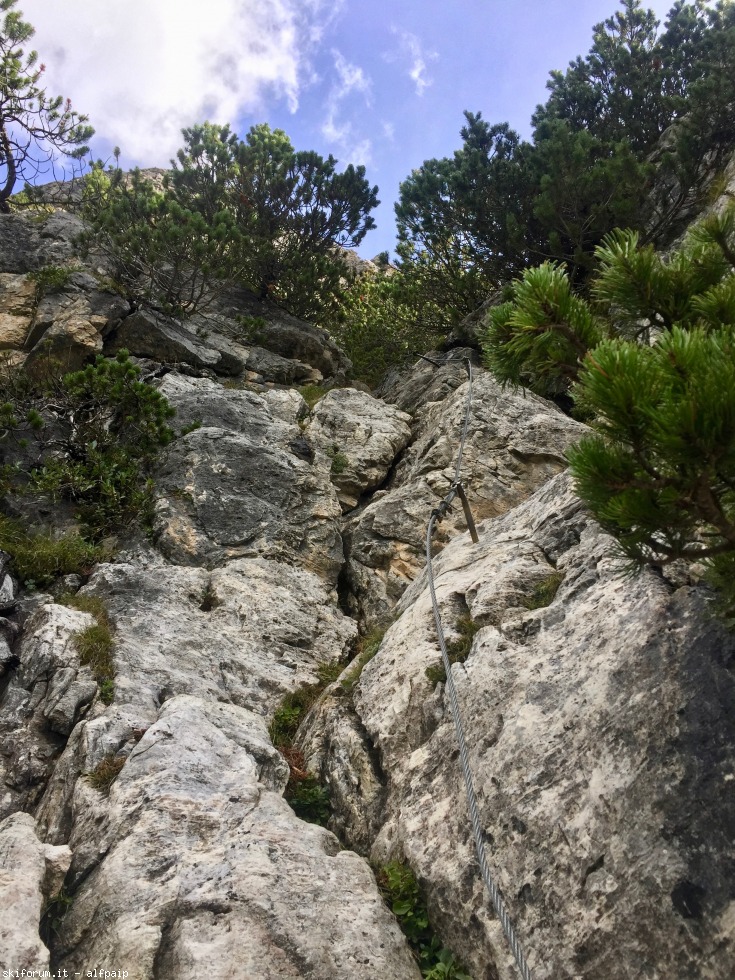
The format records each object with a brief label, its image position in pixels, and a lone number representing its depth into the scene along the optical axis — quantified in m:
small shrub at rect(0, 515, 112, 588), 7.71
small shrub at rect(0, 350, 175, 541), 9.07
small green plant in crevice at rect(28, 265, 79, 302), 12.76
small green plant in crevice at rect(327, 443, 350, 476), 10.98
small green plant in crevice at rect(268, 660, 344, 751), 6.58
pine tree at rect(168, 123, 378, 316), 17.27
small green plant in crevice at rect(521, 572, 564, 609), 5.73
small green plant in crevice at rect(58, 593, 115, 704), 6.12
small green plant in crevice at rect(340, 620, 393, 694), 6.64
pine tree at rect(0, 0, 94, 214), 15.12
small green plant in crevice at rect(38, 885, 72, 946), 4.12
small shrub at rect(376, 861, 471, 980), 4.05
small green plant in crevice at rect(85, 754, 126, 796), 5.08
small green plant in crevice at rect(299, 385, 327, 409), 13.85
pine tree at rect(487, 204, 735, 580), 2.80
